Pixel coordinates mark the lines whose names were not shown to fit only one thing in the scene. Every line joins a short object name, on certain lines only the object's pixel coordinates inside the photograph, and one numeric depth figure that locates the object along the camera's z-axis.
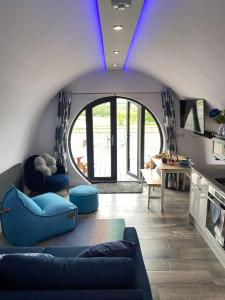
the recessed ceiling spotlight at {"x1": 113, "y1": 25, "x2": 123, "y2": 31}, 2.32
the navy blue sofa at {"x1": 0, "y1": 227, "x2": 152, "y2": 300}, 1.25
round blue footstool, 3.95
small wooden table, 4.00
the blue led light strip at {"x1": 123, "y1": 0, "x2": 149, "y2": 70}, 1.93
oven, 2.54
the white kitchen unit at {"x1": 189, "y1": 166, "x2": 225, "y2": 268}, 2.59
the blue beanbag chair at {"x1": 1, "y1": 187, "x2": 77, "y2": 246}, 2.96
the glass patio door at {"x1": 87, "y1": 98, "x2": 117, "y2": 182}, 5.49
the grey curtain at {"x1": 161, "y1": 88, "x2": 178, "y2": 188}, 5.10
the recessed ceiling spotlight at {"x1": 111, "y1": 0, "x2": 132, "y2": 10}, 1.72
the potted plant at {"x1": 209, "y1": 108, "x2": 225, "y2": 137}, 3.36
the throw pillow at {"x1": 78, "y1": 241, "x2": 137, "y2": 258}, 1.59
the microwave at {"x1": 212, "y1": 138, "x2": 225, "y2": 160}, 3.58
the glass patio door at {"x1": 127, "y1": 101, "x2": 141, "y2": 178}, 5.67
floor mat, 5.07
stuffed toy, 4.54
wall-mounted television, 3.99
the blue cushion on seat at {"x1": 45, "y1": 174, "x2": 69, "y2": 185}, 4.45
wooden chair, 4.15
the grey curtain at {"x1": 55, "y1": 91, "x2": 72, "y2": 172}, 5.05
